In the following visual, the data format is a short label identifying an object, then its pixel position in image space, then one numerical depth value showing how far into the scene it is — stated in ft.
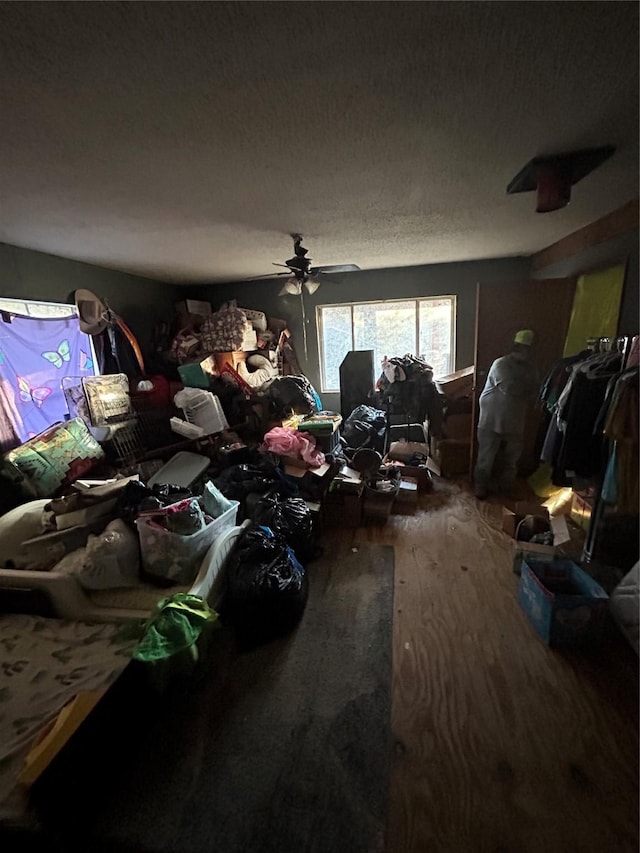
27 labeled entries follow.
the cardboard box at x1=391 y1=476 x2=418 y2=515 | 9.79
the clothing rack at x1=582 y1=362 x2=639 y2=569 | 5.62
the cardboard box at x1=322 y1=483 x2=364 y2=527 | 9.04
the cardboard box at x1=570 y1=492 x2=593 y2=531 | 6.92
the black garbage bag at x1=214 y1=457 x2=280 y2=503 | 8.29
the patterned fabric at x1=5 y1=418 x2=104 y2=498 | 7.82
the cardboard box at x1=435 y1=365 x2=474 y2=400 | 11.76
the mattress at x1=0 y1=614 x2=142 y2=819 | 4.09
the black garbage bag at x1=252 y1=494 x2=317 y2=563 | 7.35
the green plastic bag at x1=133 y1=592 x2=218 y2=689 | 4.55
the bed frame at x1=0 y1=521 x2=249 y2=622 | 5.53
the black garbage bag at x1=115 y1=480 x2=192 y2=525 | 6.22
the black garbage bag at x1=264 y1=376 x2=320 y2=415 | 12.01
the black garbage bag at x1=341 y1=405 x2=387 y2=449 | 11.70
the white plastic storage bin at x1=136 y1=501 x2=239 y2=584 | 5.71
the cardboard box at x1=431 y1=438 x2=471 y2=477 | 11.52
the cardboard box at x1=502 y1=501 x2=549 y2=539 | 8.19
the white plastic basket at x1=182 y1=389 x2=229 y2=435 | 10.84
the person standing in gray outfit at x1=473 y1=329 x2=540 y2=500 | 9.19
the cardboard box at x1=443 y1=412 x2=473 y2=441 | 11.53
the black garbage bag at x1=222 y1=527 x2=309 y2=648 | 5.59
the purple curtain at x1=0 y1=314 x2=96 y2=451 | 8.22
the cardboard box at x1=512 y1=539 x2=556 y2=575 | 6.73
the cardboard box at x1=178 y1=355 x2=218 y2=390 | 11.84
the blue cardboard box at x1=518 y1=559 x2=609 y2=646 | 5.13
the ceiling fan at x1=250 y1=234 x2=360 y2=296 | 9.07
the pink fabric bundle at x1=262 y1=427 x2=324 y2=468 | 9.18
